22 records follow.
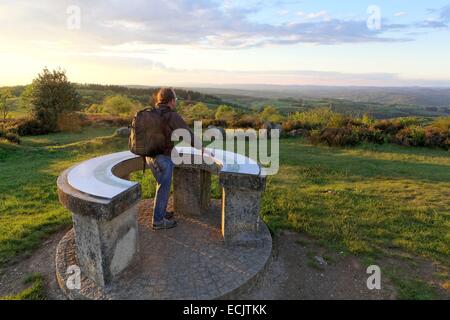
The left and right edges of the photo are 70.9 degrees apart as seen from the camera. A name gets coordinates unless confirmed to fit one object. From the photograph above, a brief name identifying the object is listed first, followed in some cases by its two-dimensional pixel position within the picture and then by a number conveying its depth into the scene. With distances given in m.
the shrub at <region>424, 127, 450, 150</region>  12.15
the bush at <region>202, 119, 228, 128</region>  17.50
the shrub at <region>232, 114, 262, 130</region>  16.72
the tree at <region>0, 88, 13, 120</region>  27.49
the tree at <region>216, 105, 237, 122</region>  25.78
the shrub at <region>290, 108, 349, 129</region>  15.61
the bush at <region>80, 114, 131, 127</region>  21.56
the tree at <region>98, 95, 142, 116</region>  37.53
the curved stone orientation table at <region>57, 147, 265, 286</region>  3.09
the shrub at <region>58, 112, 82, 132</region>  20.28
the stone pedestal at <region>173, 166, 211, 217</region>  4.80
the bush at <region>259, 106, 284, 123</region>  25.70
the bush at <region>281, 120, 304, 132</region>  15.40
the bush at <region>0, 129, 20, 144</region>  13.81
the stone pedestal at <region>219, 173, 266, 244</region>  3.80
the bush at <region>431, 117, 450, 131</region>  14.90
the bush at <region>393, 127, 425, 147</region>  12.35
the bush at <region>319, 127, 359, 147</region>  12.06
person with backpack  3.77
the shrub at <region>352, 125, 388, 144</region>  12.55
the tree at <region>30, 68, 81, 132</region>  20.42
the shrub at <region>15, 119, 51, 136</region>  18.83
